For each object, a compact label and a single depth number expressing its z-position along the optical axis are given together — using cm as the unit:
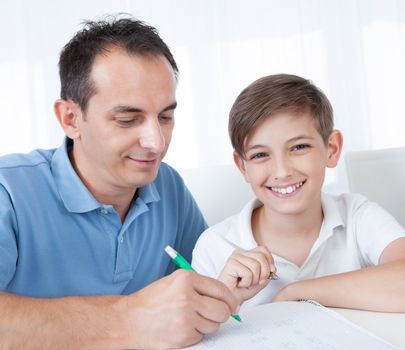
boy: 126
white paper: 74
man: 121
